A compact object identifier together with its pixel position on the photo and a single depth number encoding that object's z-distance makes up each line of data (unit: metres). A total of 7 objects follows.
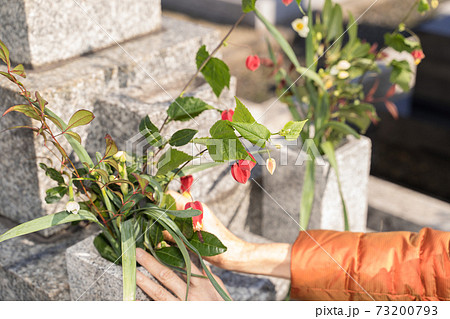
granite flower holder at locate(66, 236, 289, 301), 1.19
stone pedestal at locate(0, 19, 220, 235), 1.39
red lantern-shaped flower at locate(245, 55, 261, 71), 1.42
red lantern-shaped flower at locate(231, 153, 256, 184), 1.00
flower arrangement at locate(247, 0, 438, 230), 1.60
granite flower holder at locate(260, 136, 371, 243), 1.70
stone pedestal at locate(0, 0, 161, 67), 1.42
